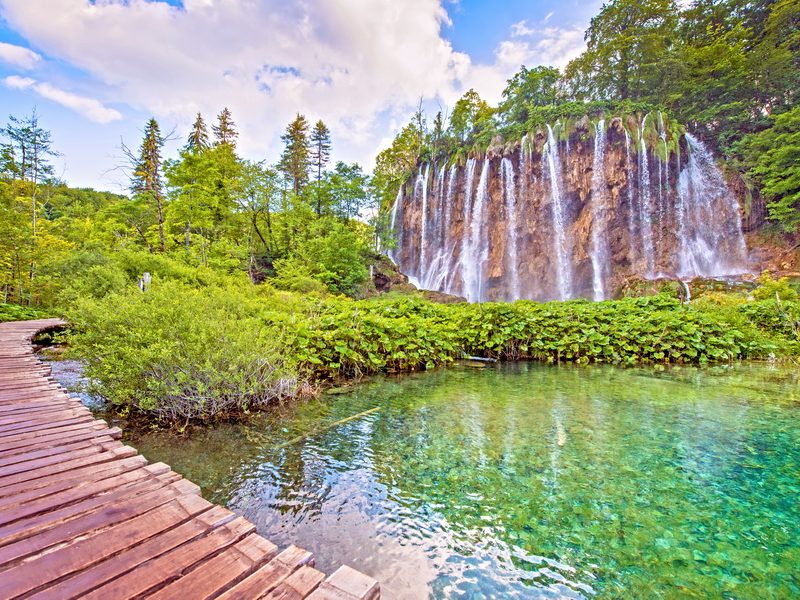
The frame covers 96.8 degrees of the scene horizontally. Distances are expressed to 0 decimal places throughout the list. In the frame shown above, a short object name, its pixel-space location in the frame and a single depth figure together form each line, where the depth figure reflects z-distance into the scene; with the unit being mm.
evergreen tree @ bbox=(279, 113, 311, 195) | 30125
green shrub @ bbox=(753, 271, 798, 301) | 12414
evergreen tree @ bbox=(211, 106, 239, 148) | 32812
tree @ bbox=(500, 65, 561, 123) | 28680
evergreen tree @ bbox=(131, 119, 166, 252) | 18562
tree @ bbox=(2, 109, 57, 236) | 21484
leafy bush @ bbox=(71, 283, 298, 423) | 4297
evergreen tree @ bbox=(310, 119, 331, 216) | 33562
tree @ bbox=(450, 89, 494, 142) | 30219
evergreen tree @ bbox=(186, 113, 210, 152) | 30531
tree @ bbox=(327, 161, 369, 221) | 23453
